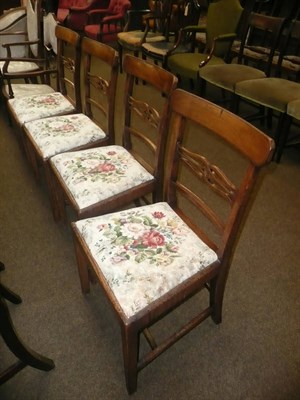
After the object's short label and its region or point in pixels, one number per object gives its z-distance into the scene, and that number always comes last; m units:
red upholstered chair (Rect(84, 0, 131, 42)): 4.15
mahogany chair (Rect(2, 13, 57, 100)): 2.18
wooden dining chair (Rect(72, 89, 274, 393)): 0.87
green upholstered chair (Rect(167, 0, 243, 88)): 2.73
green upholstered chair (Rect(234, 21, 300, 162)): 2.04
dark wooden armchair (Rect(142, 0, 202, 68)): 3.12
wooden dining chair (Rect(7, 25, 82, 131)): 1.84
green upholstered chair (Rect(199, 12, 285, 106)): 2.33
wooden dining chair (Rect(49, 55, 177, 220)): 1.24
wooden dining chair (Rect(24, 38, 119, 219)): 1.53
